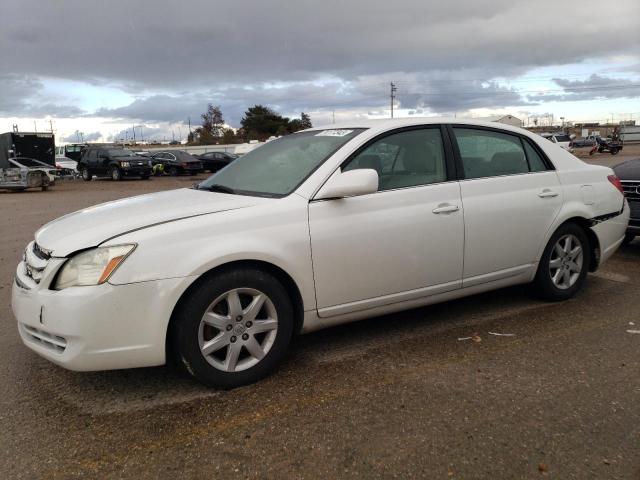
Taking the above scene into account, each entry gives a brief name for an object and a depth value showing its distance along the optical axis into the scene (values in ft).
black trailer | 78.89
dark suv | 89.04
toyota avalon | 9.74
